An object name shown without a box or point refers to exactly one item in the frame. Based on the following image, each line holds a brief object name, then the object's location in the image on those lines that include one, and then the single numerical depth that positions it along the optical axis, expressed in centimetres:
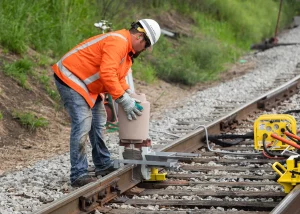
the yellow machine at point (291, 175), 1202
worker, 1264
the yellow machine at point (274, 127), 1517
